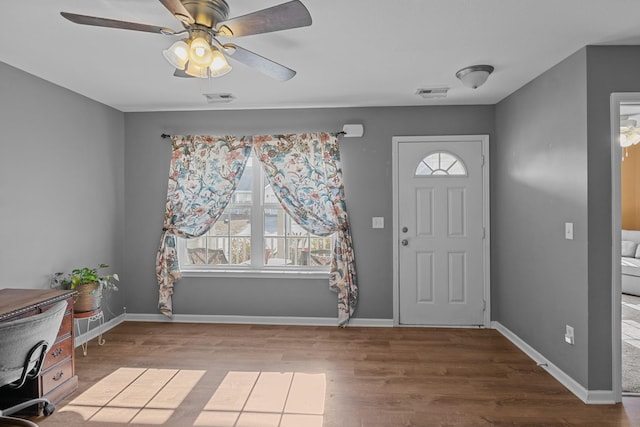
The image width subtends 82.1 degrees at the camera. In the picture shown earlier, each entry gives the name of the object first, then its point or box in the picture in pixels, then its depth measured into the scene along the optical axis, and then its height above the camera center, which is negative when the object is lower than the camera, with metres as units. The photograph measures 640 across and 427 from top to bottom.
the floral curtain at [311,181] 4.02 +0.33
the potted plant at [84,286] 3.16 -0.64
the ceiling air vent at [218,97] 3.63 +1.16
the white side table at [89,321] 3.14 -1.08
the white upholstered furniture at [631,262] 5.07 -0.76
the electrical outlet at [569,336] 2.69 -0.94
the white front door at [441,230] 3.99 -0.22
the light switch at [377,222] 4.06 -0.12
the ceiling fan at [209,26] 1.60 +0.86
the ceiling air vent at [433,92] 3.49 +1.14
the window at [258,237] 4.24 -0.30
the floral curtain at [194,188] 4.13 +0.27
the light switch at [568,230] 2.69 -0.15
